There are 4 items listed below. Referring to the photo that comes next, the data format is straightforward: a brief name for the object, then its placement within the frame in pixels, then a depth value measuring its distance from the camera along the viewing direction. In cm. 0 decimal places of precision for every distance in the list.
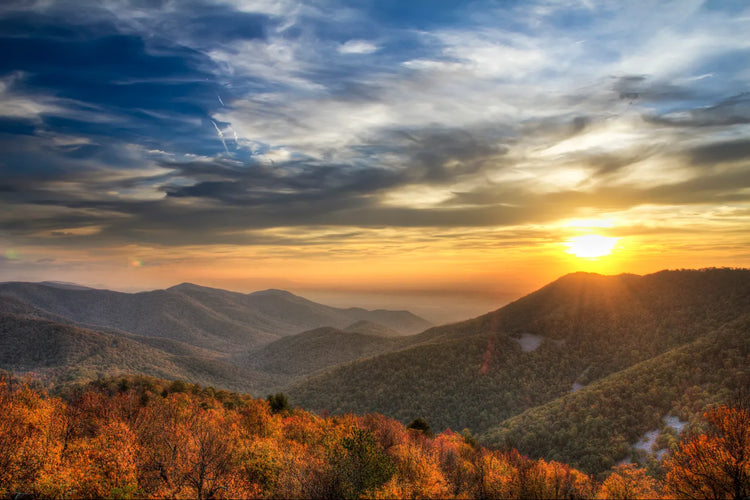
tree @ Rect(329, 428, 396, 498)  4338
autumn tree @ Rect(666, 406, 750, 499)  4050
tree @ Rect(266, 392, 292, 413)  10412
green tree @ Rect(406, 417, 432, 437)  9621
